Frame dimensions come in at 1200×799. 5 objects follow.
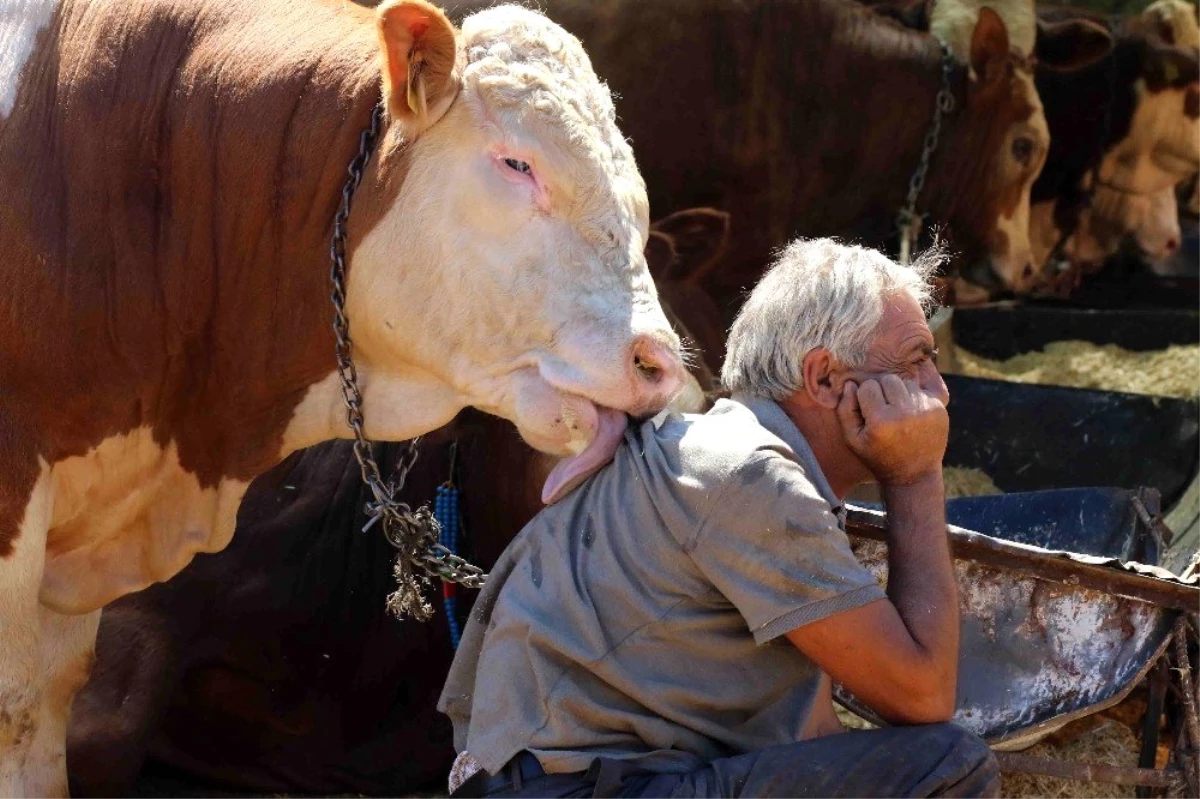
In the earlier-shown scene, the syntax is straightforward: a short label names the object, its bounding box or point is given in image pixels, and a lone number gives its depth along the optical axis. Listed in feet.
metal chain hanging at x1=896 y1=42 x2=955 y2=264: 50.75
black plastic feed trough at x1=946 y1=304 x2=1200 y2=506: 37.88
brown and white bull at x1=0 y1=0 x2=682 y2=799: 20.38
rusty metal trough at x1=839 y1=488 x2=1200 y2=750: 21.13
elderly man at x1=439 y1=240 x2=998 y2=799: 17.11
